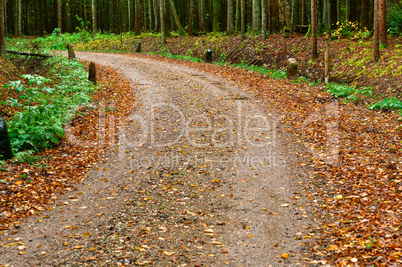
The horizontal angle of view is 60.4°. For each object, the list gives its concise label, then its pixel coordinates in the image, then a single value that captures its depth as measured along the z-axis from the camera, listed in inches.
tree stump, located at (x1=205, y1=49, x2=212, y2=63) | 920.3
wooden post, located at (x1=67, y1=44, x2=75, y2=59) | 807.0
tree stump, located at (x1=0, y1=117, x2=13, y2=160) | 297.1
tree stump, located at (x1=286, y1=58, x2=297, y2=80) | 658.2
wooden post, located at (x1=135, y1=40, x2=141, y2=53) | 1124.2
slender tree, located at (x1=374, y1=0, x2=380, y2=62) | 550.3
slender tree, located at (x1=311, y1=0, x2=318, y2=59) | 650.4
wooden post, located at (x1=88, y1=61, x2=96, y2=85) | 592.4
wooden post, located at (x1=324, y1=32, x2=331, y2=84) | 585.0
